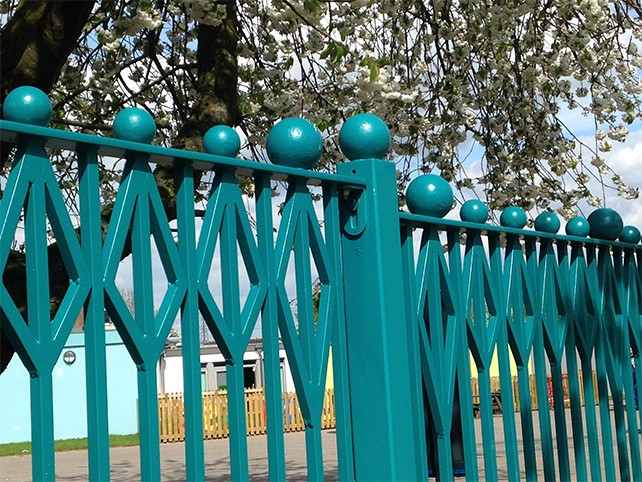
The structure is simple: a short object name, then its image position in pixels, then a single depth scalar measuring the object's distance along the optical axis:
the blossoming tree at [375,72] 5.47
